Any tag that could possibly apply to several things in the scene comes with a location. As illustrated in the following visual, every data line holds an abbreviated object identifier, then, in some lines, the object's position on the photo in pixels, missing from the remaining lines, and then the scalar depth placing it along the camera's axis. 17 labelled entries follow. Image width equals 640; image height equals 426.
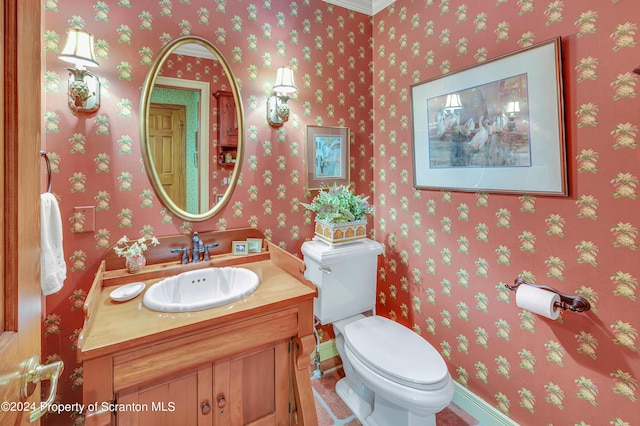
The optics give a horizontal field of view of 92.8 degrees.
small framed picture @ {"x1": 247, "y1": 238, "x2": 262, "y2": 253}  1.89
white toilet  1.34
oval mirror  1.63
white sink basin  1.42
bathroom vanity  1.05
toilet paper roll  1.31
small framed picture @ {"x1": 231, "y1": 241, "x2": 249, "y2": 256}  1.83
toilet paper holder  1.28
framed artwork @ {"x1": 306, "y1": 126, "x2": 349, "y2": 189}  2.12
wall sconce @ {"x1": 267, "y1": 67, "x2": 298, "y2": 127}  1.86
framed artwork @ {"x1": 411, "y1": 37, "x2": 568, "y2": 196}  1.35
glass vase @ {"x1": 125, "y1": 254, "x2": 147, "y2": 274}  1.54
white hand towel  1.19
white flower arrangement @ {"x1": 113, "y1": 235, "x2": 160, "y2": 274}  1.54
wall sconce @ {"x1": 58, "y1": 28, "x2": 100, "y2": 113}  1.35
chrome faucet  1.70
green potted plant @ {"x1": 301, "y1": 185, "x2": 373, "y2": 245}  1.94
